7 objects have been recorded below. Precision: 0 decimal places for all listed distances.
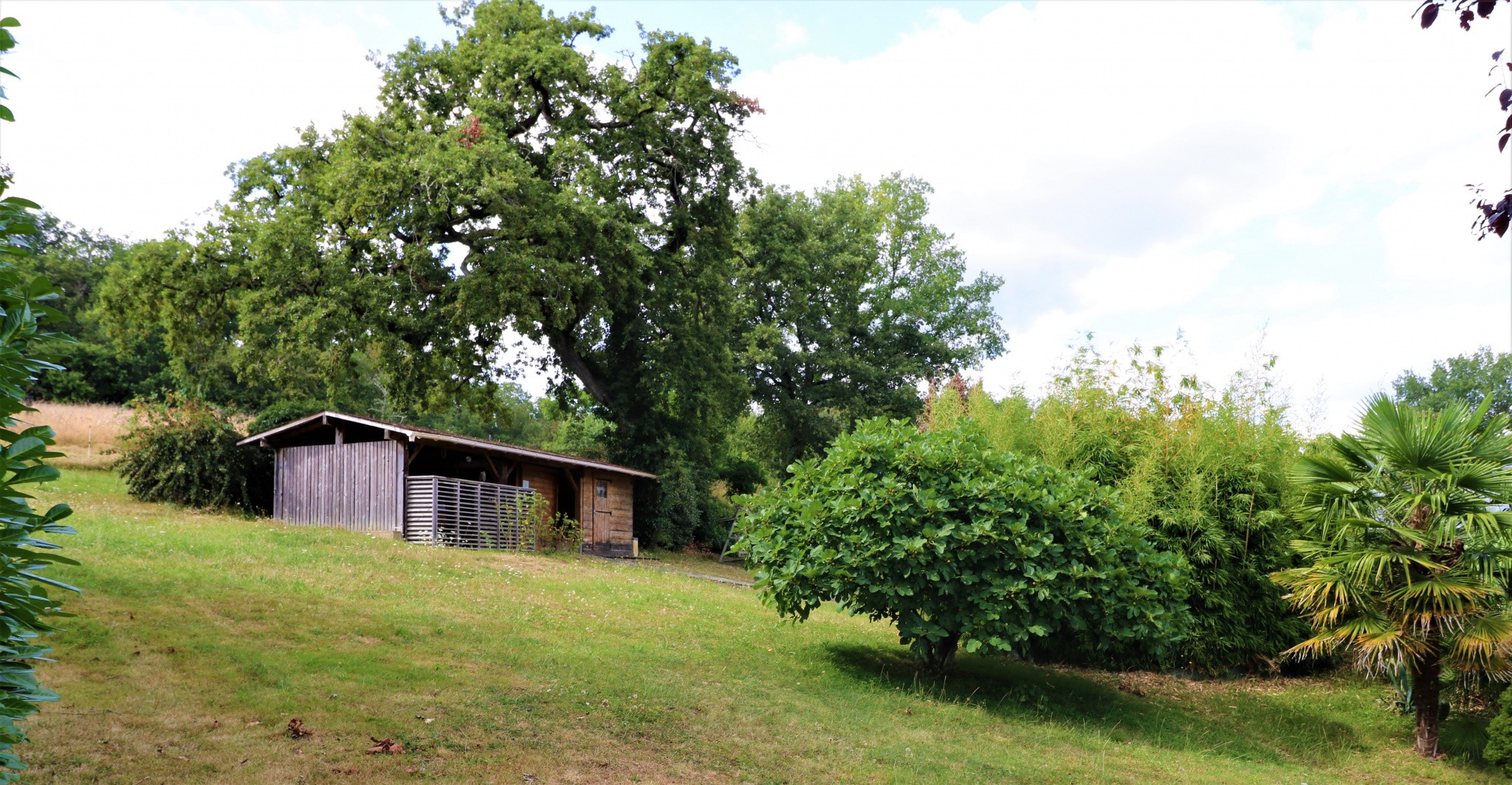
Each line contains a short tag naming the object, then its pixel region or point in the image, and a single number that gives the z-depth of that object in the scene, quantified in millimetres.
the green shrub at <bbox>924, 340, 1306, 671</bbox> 13711
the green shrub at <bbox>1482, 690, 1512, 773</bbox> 9867
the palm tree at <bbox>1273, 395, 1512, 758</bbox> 10148
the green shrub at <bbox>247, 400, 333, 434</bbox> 26797
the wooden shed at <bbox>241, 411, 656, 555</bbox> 22219
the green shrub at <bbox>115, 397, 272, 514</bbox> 22656
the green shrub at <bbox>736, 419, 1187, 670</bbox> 10992
